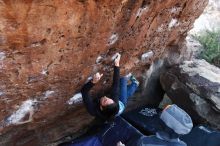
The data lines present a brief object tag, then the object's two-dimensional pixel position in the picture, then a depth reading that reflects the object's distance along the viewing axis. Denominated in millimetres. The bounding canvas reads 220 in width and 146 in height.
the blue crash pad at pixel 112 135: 4289
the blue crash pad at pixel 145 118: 4843
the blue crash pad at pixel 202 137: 4754
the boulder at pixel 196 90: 5018
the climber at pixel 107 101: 3979
